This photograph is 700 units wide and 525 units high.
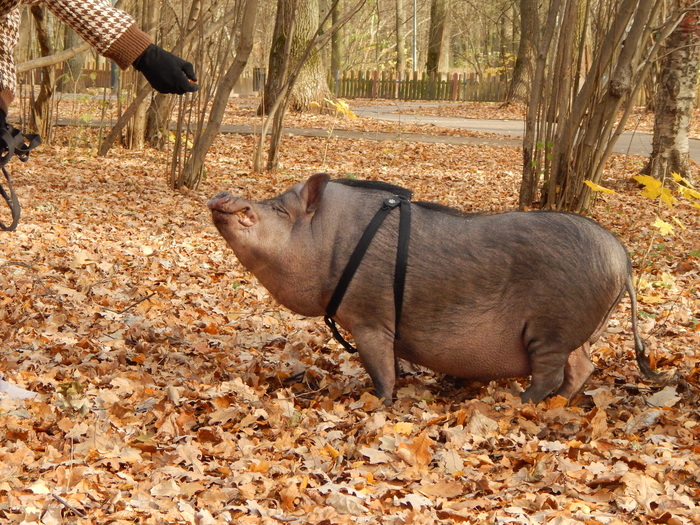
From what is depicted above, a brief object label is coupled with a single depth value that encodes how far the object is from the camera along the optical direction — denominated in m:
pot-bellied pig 4.28
